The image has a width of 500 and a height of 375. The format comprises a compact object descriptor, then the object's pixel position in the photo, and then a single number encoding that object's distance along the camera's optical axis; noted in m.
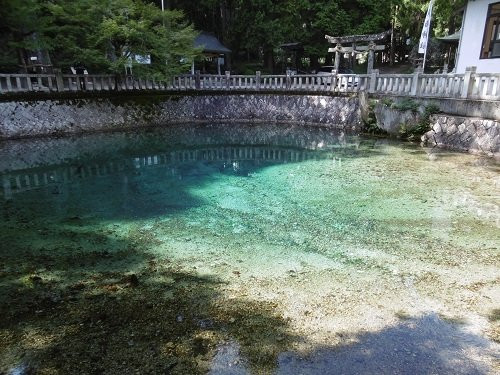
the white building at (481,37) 12.54
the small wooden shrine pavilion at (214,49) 23.28
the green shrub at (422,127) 11.50
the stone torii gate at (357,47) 16.09
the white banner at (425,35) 14.23
